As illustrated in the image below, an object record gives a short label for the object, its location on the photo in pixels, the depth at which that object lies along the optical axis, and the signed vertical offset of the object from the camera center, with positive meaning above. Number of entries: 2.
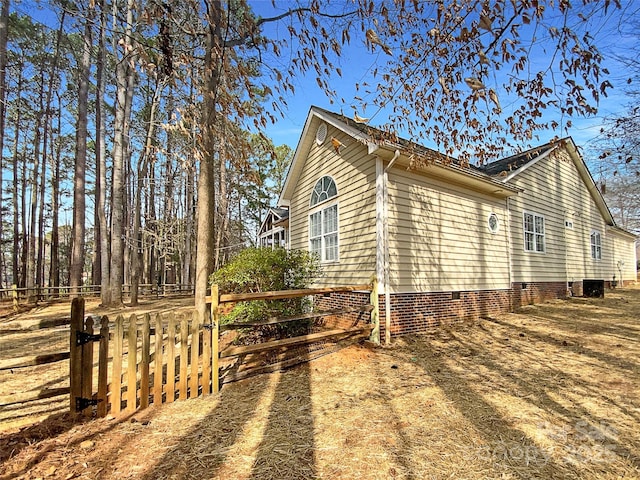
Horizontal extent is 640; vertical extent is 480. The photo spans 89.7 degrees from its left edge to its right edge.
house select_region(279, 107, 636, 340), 7.09 +0.93
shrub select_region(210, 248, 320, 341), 5.98 -0.36
